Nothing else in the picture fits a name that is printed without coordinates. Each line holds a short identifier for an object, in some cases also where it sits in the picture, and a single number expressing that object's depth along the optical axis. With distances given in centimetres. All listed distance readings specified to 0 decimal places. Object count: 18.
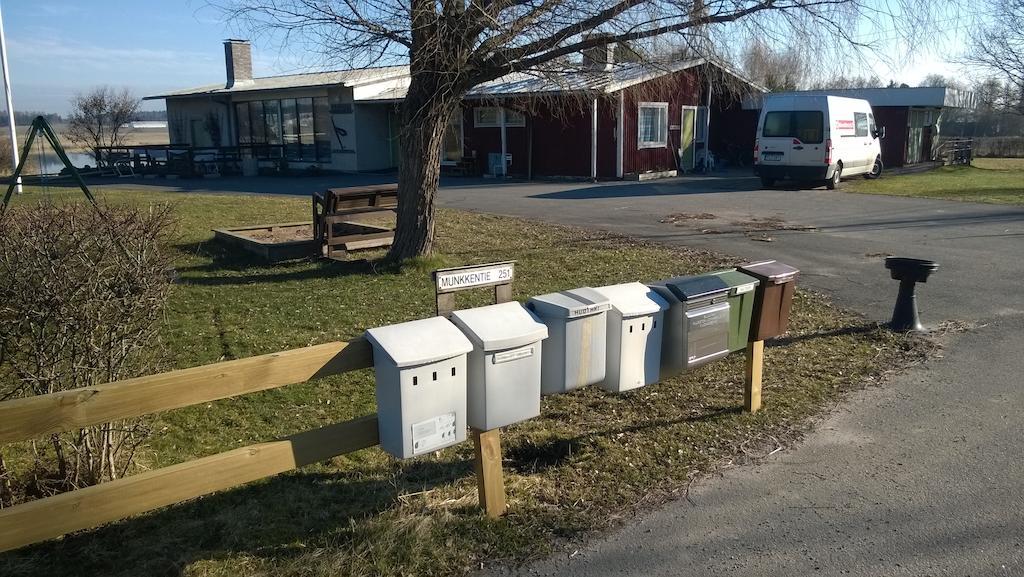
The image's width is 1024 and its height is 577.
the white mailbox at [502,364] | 351
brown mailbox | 489
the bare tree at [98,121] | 3045
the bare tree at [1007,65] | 3716
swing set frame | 1168
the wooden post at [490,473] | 368
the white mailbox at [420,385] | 329
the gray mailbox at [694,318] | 442
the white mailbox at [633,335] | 413
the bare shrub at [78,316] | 360
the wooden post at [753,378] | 504
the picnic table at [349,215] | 1023
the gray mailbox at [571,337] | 385
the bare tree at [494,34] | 722
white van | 1973
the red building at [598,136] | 2327
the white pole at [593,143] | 2297
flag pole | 2291
